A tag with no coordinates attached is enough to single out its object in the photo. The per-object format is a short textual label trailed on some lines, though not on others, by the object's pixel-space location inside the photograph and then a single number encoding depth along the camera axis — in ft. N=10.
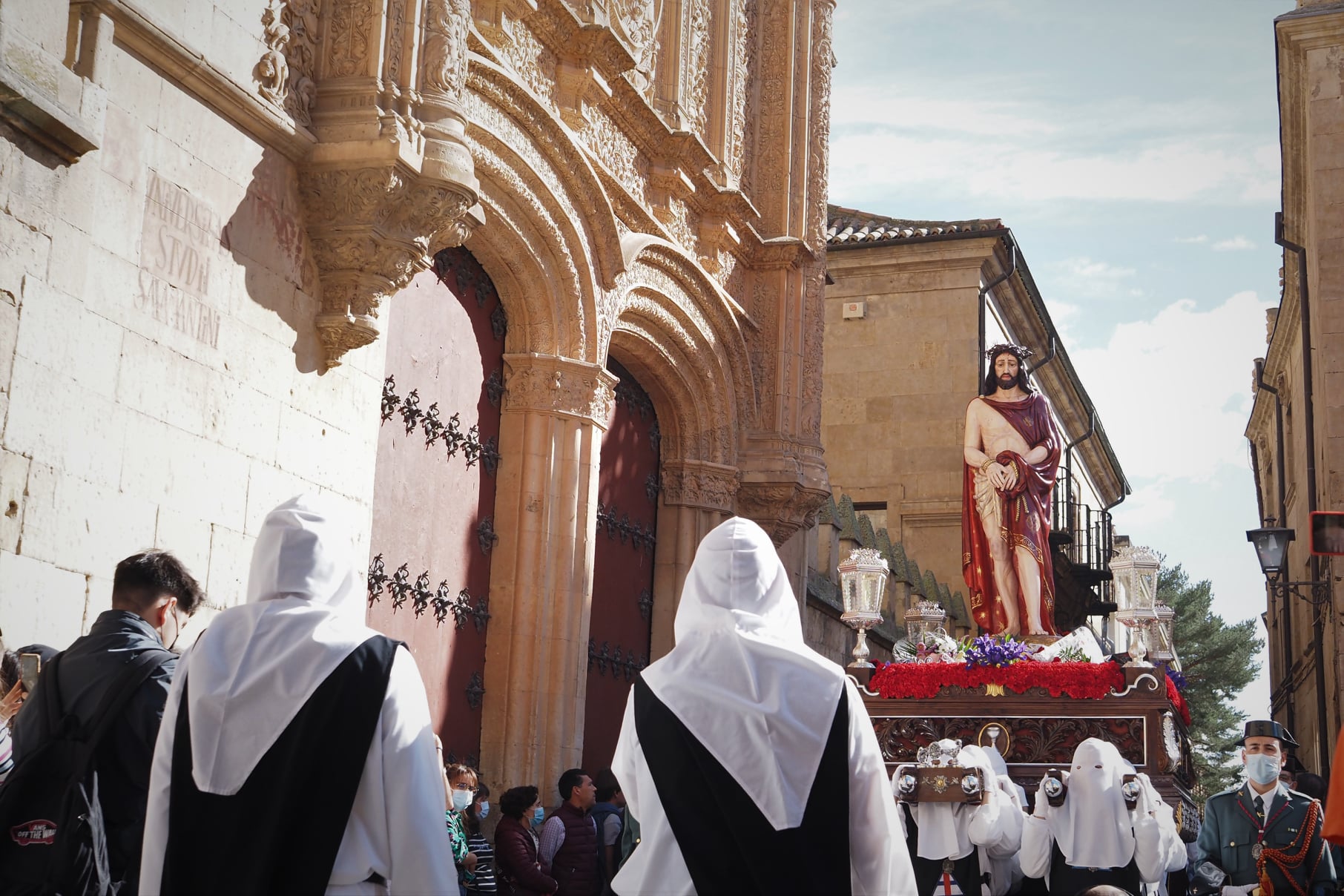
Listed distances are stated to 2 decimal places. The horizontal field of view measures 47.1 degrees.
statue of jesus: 42.98
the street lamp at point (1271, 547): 53.93
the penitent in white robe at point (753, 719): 14.37
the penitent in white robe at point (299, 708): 12.62
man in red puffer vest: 33.58
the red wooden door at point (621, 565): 45.60
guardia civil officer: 29.07
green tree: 160.04
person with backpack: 14.80
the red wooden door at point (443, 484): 35.76
